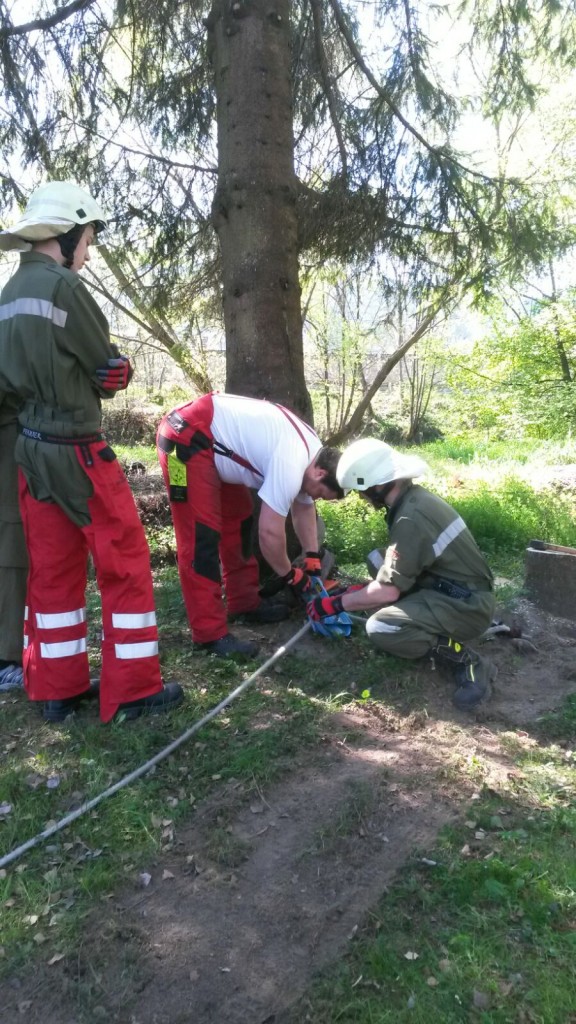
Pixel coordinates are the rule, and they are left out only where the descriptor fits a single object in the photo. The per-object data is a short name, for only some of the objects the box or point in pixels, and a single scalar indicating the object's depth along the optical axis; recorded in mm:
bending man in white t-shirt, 3764
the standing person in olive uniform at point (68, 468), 3141
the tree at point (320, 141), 5504
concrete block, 5016
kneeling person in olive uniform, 3721
